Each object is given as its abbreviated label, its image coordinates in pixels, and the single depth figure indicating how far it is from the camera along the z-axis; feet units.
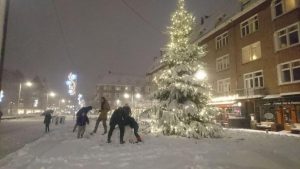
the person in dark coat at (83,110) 30.43
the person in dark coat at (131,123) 26.58
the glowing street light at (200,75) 35.63
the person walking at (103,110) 34.12
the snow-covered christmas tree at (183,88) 33.19
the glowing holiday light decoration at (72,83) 73.57
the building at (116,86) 206.34
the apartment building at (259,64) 48.98
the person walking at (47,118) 41.50
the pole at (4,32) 8.17
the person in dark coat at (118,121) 25.77
